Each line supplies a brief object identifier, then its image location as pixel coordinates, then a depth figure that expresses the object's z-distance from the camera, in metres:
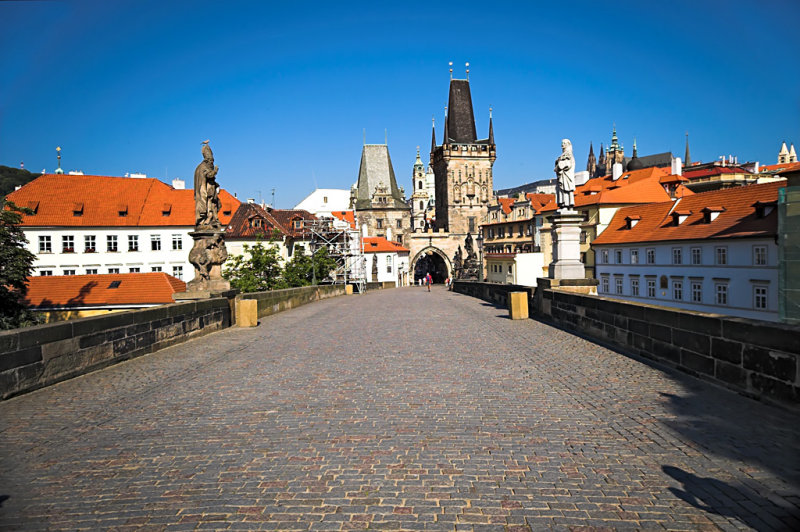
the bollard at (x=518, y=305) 14.02
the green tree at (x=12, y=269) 21.03
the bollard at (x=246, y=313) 13.08
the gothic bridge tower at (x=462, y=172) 84.38
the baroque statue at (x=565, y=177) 13.31
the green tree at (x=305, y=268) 35.03
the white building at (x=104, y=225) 46.31
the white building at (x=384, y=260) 72.62
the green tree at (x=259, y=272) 31.88
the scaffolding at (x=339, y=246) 43.53
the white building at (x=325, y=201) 102.31
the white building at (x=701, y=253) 30.28
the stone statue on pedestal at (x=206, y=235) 12.68
